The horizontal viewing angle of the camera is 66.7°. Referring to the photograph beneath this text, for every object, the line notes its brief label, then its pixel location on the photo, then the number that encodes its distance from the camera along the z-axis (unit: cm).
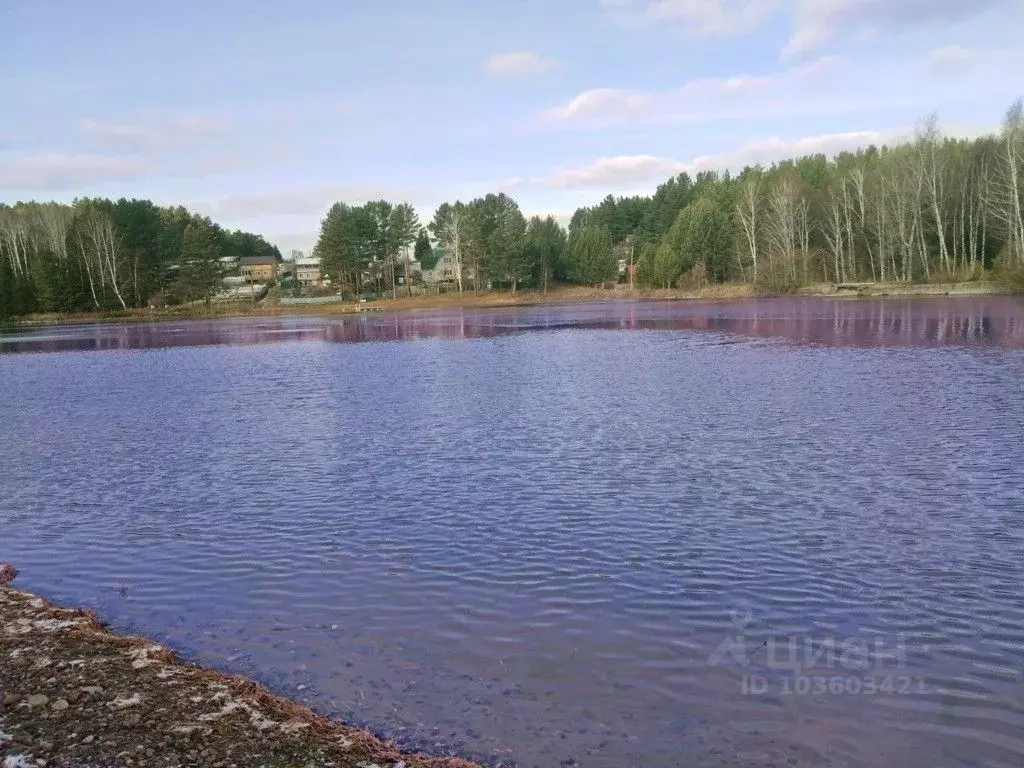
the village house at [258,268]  17782
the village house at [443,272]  15238
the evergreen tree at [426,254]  15475
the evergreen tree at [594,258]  13288
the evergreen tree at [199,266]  11488
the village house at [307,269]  18719
